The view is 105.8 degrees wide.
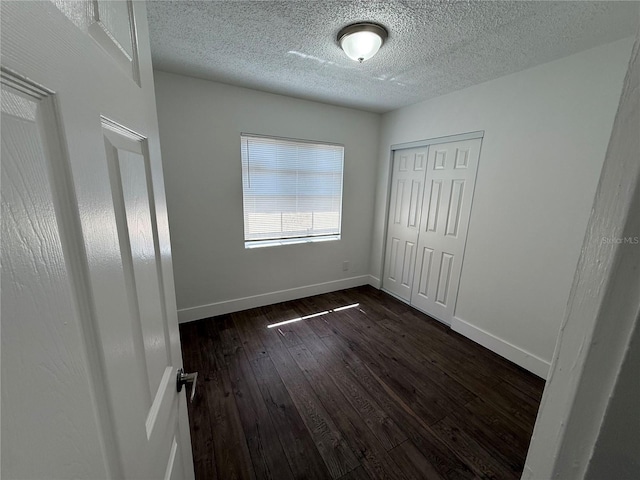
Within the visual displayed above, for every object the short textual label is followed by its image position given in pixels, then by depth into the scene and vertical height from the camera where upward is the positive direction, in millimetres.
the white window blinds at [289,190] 2650 +29
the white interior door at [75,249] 220 -79
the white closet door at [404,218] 2889 -283
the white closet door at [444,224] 2402 -287
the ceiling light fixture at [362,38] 1445 +950
